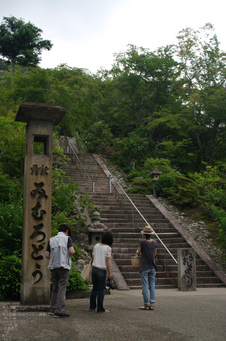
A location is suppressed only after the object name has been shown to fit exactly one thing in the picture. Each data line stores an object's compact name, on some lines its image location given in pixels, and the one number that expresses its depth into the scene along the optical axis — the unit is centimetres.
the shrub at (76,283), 723
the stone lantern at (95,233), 933
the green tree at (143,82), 2669
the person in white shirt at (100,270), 554
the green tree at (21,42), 2783
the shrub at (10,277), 644
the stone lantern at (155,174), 1784
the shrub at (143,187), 1799
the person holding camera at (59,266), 505
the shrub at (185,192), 1566
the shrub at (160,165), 2007
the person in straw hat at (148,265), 609
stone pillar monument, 589
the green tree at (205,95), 2123
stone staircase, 1030
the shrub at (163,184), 1734
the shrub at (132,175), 2159
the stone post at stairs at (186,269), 912
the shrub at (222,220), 1051
